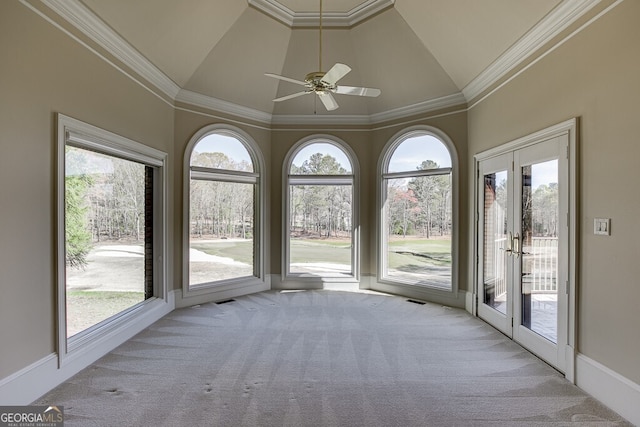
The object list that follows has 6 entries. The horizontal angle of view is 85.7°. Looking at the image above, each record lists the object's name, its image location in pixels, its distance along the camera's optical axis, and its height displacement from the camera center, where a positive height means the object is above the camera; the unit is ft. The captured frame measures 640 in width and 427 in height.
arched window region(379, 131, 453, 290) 16.99 -0.01
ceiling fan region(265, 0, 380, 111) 9.62 +3.85
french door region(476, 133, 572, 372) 9.85 -1.10
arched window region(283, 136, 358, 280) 19.56 -0.08
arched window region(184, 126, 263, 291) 16.51 +0.17
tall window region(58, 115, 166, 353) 9.71 -0.56
